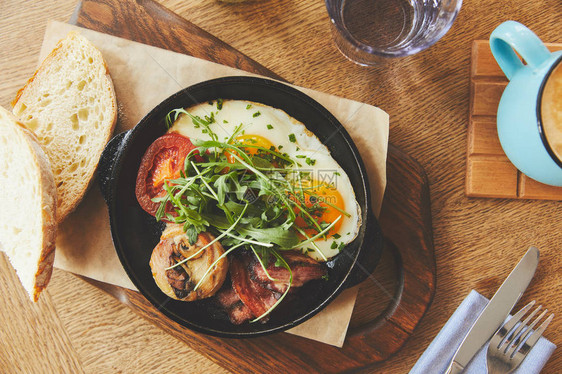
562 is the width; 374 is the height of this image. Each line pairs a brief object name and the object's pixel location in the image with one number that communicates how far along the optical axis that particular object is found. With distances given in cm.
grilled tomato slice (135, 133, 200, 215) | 41
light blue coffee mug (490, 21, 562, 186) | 38
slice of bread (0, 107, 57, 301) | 40
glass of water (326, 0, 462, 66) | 43
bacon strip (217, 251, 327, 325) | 40
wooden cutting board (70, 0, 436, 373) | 43
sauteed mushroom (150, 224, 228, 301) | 39
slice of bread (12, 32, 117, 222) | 42
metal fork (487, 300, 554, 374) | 42
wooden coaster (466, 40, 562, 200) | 43
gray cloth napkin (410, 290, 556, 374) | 42
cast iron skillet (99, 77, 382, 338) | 41
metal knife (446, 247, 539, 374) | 42
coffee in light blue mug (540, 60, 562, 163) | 39
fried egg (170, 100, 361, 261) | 41
